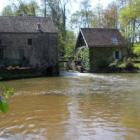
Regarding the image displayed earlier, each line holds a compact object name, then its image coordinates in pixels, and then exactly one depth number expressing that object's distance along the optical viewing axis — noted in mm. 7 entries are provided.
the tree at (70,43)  66062
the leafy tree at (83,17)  71750
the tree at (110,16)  68500
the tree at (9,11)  61206
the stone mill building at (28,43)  42344
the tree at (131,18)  51125
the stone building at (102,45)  47594
